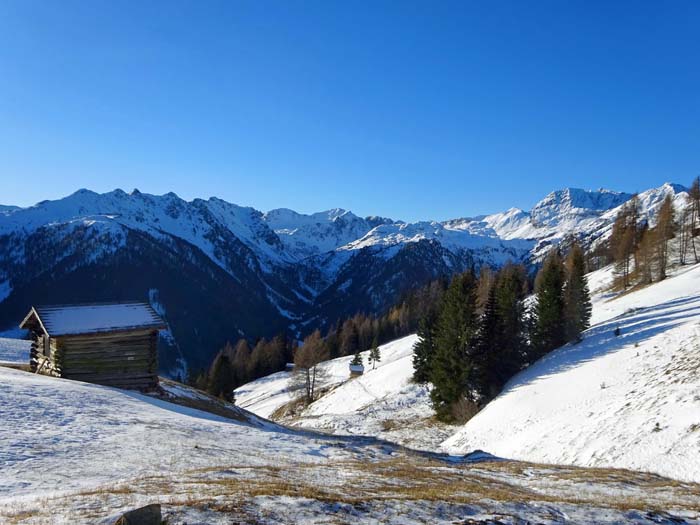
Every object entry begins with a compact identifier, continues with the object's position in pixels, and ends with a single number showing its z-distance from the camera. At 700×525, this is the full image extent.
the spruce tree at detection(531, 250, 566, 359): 42.12
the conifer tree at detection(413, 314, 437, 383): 49.88
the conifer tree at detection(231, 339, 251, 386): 98.88
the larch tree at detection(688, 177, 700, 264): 70.50
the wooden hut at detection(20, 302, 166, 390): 26.75
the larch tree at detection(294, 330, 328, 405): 62.86
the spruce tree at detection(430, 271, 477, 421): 37.75
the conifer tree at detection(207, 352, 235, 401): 68.81
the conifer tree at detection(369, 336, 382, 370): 79.56
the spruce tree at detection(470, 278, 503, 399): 38.22
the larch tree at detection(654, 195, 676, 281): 60.25
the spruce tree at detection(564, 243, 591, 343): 42.00
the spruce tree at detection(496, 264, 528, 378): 39.34
